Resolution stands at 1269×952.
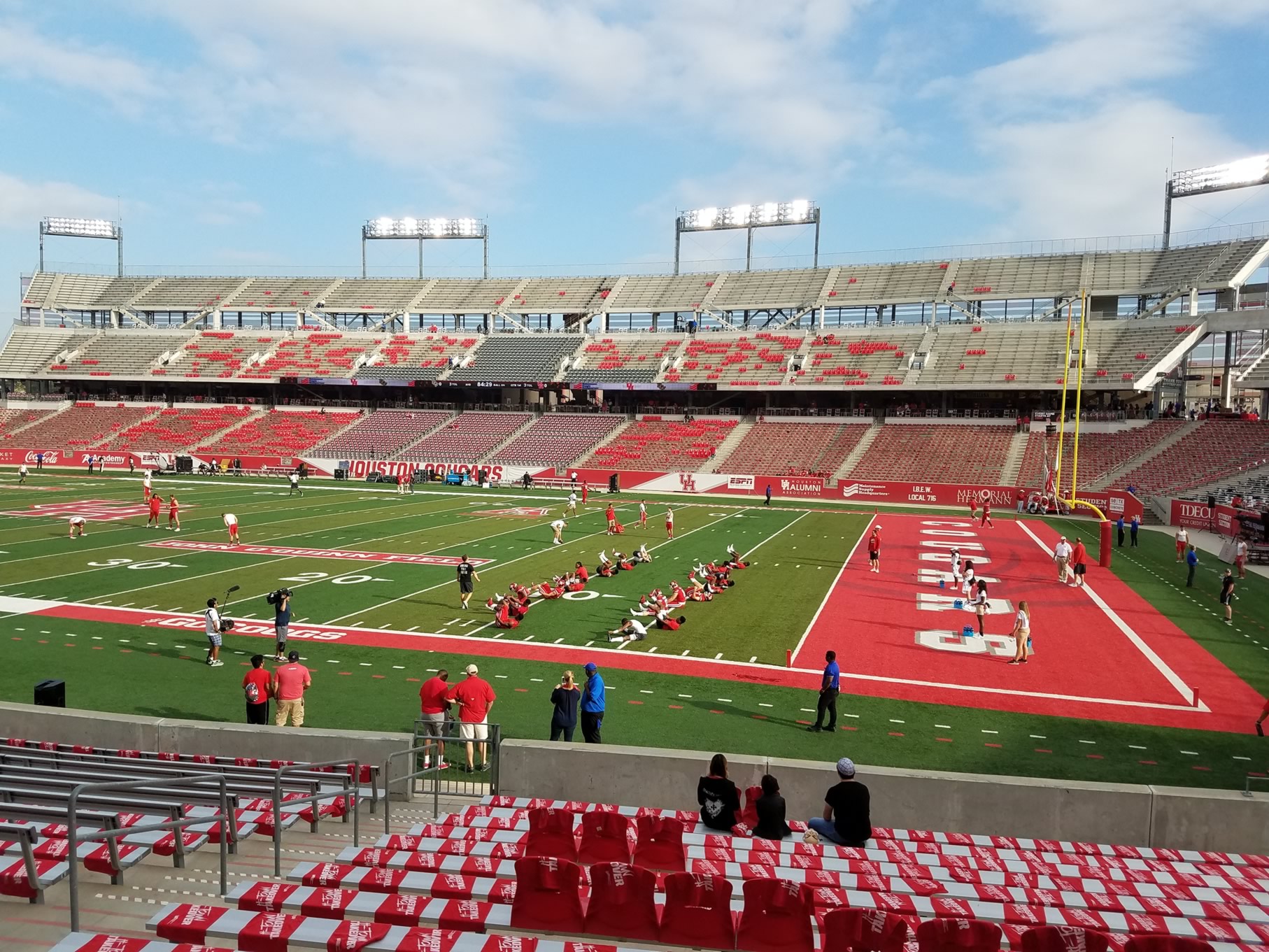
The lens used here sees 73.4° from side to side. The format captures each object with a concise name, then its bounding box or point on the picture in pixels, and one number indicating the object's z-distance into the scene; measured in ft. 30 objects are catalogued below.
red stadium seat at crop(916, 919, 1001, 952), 15.97
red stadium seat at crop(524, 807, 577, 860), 22.04
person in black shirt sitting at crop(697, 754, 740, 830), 26.11
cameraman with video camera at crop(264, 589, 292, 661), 52.92
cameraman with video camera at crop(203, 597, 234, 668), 50.80
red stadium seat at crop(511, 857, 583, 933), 18.10
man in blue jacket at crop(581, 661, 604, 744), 37.78
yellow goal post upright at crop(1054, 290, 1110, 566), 90.48
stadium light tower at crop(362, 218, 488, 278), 293.35
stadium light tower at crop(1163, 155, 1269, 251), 192.34
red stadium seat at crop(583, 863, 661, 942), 18.03
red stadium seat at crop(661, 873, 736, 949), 17.56
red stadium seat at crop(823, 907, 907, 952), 16.37
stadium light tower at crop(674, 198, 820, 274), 253.85
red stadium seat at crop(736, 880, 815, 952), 17.20
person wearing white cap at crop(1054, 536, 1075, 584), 84.33
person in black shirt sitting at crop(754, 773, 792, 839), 25.44
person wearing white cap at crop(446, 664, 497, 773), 35.88
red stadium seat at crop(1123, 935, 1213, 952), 15.60
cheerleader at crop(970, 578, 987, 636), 62.58
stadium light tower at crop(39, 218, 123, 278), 292.20
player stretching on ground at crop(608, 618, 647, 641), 59.67
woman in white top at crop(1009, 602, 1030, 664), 55.62
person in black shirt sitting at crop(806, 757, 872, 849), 25.89
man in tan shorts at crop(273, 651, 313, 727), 38.40
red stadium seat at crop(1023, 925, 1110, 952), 15.93
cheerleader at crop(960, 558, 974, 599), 75.41
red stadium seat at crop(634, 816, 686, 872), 21.20
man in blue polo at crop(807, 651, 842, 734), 42.14
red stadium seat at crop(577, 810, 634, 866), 22.02
